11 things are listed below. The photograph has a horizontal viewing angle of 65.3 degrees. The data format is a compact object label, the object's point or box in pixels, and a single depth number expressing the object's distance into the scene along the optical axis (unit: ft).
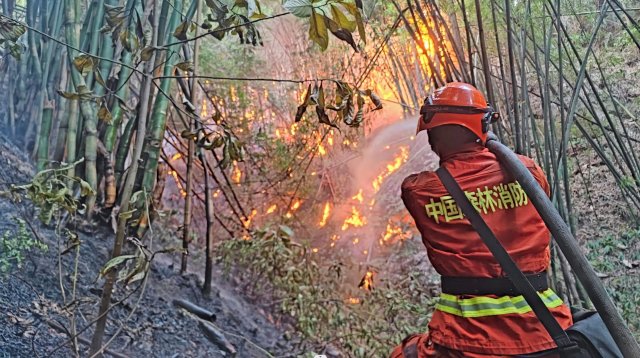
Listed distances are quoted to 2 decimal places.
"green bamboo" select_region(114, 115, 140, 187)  9.21
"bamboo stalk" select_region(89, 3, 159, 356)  4.88
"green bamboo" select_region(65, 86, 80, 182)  8.58
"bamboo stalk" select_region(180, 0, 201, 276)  9.54
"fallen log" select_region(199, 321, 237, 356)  9.36
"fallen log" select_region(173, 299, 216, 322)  9.75
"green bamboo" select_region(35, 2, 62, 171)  8.77
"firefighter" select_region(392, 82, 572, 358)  4.58
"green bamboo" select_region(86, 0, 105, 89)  8.17
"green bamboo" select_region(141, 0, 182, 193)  8.13
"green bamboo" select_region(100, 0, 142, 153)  8.27
